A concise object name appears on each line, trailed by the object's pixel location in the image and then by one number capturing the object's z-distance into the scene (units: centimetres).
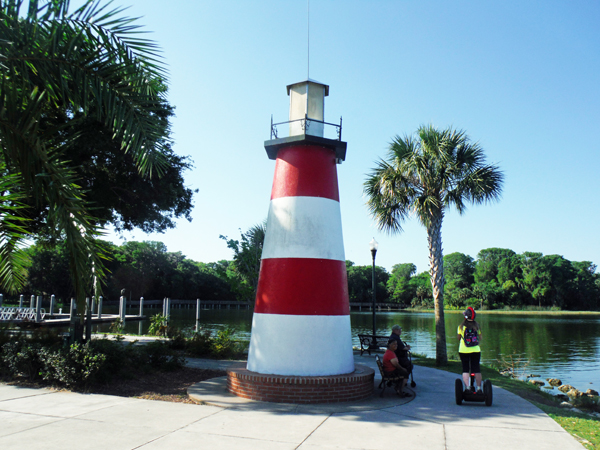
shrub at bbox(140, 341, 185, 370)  1085
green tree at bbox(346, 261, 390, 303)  11006
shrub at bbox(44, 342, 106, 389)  825
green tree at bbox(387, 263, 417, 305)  11706
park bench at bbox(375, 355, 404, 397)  852
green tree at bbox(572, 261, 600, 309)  9012
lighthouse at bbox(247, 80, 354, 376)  844
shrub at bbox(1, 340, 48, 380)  877
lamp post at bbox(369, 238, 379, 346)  1750
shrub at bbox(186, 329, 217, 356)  1467
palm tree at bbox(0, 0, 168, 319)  649
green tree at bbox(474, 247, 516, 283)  10200
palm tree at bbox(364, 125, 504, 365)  1462
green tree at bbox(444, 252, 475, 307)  9712
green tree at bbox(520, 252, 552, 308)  8738
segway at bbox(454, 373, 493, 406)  774
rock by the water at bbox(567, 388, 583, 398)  1349
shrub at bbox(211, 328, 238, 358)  1433
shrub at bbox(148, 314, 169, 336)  2080
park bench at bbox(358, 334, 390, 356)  1628
